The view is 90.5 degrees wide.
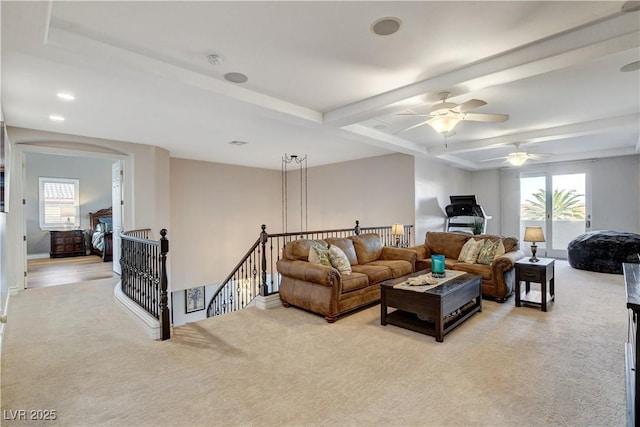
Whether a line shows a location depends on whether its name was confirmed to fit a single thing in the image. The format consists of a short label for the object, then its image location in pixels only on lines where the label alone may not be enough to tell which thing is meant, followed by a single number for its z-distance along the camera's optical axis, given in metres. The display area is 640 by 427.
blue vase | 3.99
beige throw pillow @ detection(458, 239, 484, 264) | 5.07
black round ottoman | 6.22
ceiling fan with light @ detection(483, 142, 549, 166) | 6.04
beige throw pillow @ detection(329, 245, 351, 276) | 4.21
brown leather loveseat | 4.50
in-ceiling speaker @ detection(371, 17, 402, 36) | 2.42
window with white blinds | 8.73
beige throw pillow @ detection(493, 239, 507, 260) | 4.88
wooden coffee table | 3.22
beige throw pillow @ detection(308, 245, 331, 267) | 4.14
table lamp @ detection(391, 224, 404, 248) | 6.32
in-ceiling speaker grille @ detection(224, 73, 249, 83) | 3.30
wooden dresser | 8.42
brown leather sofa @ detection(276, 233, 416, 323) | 3.80
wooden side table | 4.15
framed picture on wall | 8.73
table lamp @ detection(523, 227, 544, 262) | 4.37
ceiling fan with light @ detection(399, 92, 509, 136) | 3.47
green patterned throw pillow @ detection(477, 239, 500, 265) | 4.90
